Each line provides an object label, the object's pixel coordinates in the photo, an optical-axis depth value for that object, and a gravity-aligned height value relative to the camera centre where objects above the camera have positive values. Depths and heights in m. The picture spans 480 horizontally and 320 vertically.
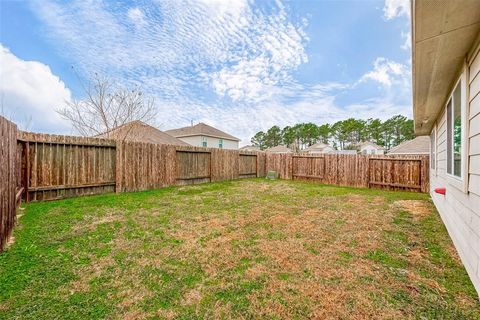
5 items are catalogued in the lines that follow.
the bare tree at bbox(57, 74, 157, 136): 10.48 +2.74
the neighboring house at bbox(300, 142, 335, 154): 39.70 +2.13
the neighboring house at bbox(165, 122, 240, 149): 21.83 +2.50
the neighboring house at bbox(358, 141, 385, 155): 35.97 +1.86
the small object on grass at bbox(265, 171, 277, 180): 12.23 -0.95
